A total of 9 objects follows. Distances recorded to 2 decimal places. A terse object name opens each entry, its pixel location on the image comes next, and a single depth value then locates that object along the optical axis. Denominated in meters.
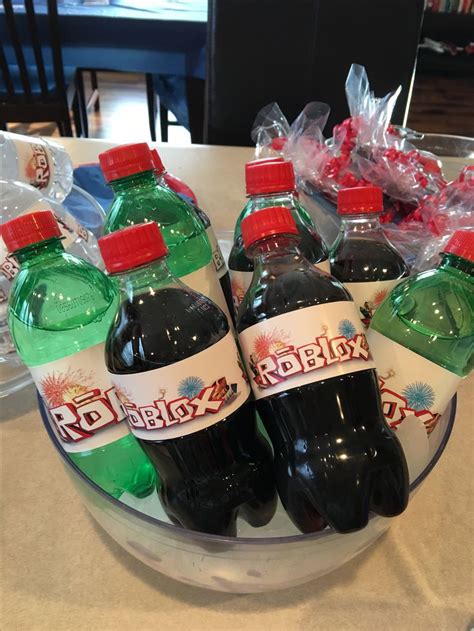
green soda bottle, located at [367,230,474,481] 0.44
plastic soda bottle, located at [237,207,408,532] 0.39
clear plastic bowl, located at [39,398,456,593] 0.37
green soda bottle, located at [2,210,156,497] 0.43
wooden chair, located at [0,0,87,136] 2.16
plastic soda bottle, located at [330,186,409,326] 0.52
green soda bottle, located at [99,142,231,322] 0.49
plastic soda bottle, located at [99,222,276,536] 0.38
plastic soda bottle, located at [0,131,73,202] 0.78
